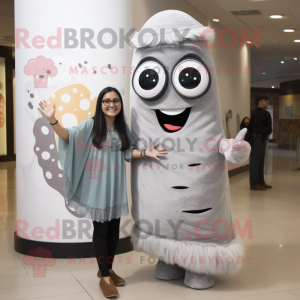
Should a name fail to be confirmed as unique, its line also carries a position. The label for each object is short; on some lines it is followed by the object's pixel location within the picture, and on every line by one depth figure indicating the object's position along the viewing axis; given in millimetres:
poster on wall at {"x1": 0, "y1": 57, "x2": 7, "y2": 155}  12242
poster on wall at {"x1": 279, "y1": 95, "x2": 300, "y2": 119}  18938
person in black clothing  6914
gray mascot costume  2645
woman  2715
